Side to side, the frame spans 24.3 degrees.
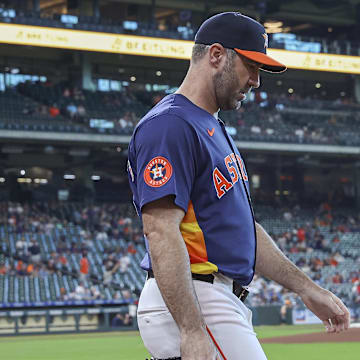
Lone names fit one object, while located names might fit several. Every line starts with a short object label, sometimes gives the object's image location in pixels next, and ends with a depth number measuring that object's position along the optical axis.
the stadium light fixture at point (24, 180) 35.53
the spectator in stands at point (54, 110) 34.22
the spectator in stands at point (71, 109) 34.62
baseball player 2.80
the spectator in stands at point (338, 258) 32.47
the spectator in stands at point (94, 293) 24.53
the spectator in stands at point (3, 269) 25.69
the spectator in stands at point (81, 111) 34.69
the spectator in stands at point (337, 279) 29.47
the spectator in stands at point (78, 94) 36.00
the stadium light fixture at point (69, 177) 37.46
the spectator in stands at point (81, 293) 24.51
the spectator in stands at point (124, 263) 27.50
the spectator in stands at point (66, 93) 35.91
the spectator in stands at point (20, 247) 27.64
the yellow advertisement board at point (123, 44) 33.09
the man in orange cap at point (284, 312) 26.22
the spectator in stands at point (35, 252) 26.98
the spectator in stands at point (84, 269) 26.27
